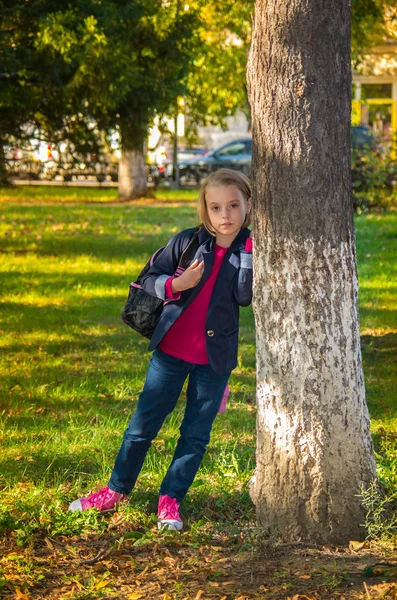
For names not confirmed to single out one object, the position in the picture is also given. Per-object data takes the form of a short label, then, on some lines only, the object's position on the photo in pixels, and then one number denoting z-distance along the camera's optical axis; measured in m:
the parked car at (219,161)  32.50
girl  4.43
